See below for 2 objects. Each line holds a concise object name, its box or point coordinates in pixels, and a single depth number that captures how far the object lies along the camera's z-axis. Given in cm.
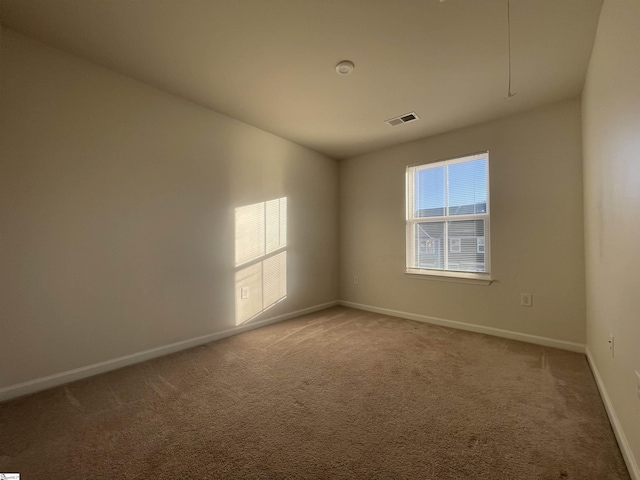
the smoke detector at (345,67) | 207
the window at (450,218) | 312
